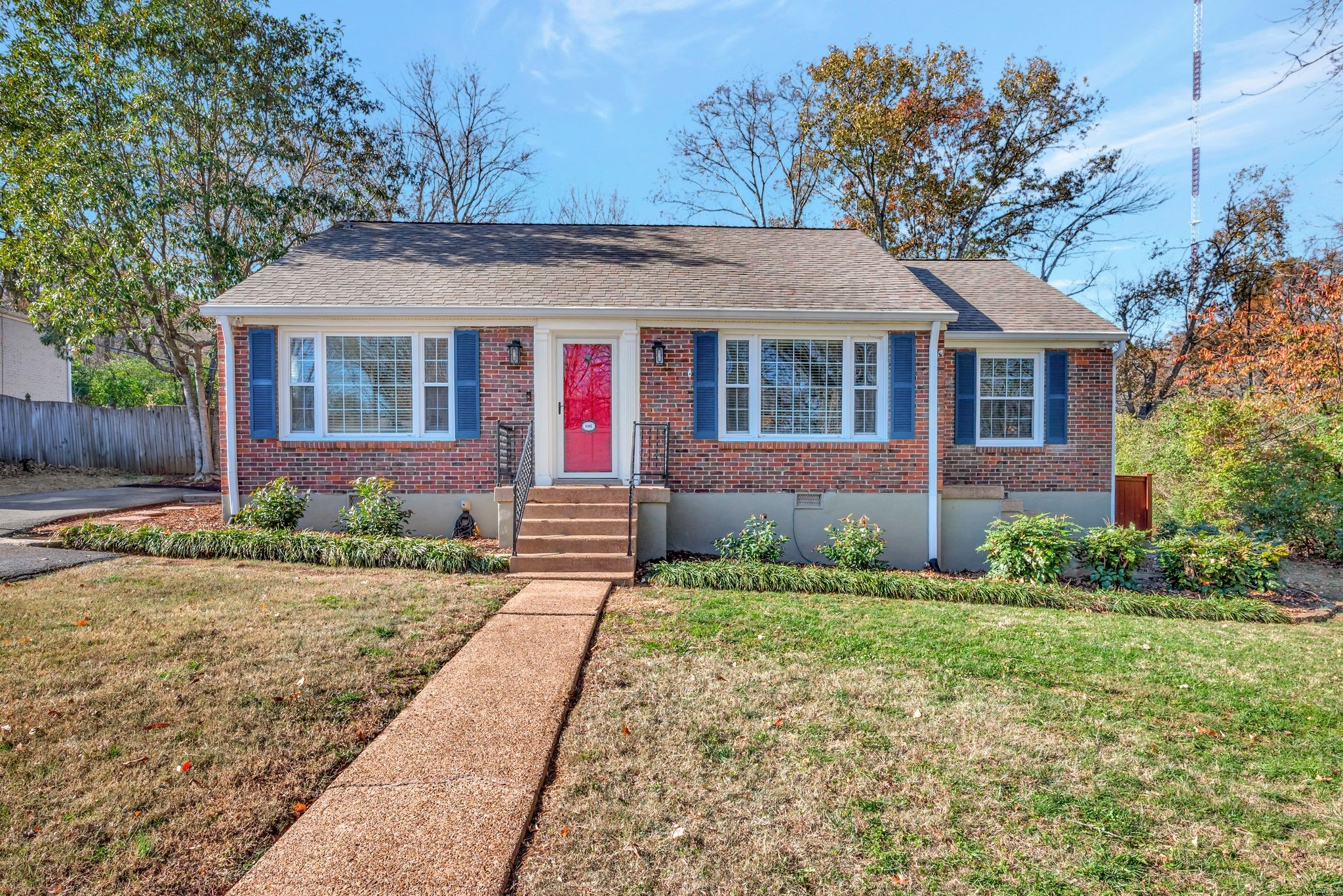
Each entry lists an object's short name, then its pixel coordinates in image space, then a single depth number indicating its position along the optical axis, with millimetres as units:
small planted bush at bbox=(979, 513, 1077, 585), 7926
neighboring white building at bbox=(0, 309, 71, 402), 19469
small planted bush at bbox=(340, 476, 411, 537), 8336
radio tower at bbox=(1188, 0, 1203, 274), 19375
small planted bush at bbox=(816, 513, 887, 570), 8320
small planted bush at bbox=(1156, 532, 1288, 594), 7879
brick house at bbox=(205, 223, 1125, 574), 8883
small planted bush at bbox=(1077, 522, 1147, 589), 8070
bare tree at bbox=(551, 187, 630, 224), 25953
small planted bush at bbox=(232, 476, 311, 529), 8523
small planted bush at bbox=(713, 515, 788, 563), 8273
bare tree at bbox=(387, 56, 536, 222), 22453
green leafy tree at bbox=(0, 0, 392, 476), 12672
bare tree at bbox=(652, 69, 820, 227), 21938
